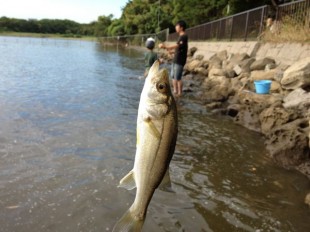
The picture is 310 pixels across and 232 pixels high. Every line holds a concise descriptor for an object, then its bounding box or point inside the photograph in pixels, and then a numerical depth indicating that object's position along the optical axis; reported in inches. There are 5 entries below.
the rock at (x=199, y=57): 875.5
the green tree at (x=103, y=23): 3977.1
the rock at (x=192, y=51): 1037.1
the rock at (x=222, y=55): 688.0
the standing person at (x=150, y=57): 369.8
